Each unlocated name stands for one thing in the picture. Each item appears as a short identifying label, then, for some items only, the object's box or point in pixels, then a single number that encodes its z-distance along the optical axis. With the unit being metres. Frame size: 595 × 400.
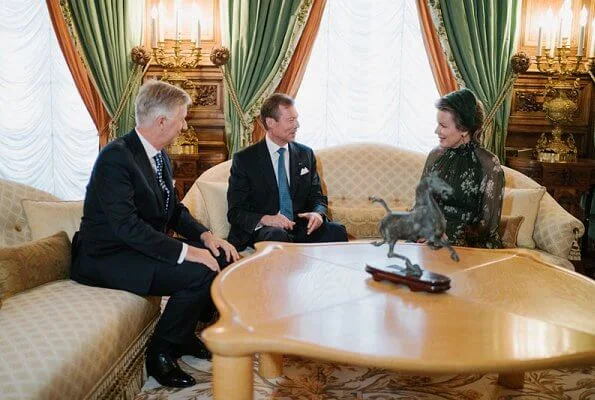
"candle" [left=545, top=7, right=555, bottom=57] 4.65
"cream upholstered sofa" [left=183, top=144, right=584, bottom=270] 3.61
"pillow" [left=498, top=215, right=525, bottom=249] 3.52
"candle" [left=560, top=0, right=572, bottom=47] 4.54
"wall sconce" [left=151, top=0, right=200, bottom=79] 4.69
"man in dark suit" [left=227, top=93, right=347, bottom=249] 3.49
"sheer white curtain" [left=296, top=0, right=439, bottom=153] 4.91
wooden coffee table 1.57
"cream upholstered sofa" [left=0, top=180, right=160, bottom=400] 1.82
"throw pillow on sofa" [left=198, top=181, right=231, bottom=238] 3.74
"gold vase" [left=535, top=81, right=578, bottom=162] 4.54
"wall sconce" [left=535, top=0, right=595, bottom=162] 4.54
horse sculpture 2.14
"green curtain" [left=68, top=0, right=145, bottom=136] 4.88
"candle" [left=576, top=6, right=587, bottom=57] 4.44
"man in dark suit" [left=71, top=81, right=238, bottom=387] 2.54
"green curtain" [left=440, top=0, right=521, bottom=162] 4.71
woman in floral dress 3.16
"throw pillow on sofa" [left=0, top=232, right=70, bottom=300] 2.45
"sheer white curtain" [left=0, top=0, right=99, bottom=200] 5.19
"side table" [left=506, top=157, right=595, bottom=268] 4.38
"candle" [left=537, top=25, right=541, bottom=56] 4.52
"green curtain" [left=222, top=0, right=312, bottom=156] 4.77
